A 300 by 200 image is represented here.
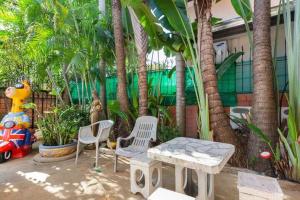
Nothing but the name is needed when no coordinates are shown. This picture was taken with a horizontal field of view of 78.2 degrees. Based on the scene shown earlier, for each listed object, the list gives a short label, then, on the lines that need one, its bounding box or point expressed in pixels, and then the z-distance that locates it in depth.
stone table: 1.91
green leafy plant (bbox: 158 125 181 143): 4.31
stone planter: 4.35
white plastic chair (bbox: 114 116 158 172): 3.51
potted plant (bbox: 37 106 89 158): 4.40
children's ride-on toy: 4.51
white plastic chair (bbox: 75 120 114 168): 3.78
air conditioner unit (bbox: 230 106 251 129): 4.52
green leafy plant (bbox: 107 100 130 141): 4.64
